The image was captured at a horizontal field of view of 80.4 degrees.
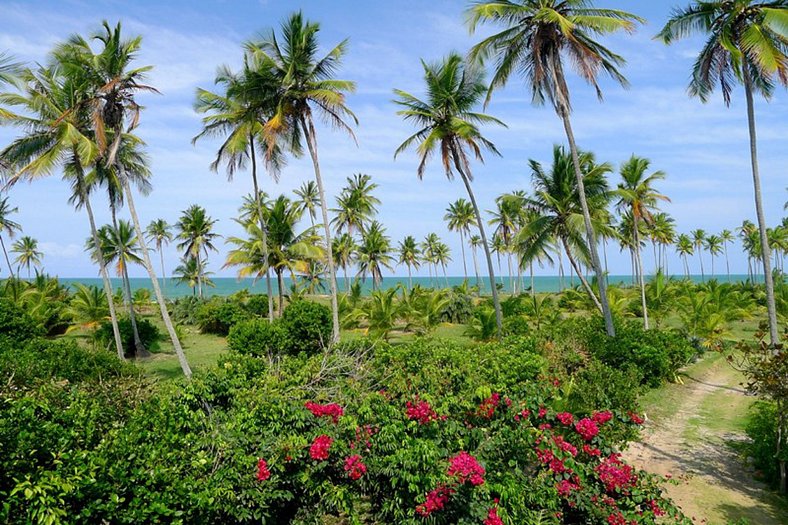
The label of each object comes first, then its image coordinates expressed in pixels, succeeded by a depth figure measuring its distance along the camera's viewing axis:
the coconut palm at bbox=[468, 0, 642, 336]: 13.30
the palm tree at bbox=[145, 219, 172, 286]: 56.83
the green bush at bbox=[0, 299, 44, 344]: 16.09
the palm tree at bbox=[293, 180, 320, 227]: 43.69
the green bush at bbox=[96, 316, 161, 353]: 21.25
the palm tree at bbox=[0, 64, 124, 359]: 14.76
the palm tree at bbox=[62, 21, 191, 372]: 13.69
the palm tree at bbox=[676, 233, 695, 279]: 69.06
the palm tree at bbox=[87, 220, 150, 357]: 28.91
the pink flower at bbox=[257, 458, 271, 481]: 4.88
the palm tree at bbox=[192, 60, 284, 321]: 16.44
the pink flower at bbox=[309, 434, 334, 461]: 5.14
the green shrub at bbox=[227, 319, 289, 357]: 17.64
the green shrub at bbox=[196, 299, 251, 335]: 26.17
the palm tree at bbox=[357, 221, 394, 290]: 42.97
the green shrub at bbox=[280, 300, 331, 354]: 19.06
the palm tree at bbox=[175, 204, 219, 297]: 40.94
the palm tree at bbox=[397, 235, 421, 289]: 57.47
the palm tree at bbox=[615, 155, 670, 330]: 21.42
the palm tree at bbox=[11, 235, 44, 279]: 53.41
